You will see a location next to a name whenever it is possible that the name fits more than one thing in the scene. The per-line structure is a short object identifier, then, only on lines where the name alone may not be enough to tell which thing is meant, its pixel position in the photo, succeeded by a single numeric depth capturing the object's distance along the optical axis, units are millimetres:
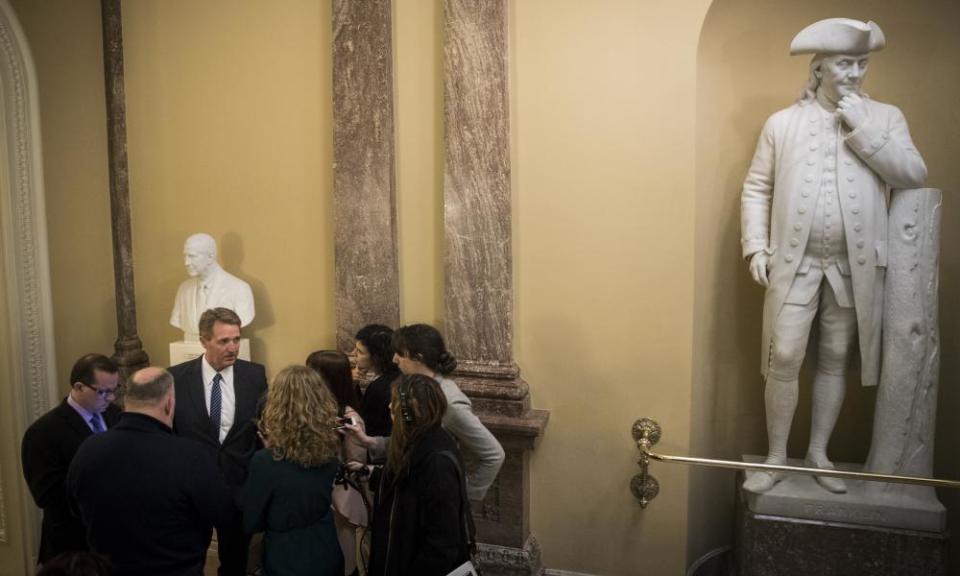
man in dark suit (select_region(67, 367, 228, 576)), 2371
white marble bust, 4344
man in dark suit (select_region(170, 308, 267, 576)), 3479
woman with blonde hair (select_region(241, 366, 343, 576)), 2480
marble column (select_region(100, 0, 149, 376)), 4863
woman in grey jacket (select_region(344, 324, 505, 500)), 2844
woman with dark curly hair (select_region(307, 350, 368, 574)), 2904
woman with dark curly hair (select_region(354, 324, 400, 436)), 3307
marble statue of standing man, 3336
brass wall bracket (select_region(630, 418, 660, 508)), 3807
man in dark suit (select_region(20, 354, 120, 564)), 3100
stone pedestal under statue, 3295
